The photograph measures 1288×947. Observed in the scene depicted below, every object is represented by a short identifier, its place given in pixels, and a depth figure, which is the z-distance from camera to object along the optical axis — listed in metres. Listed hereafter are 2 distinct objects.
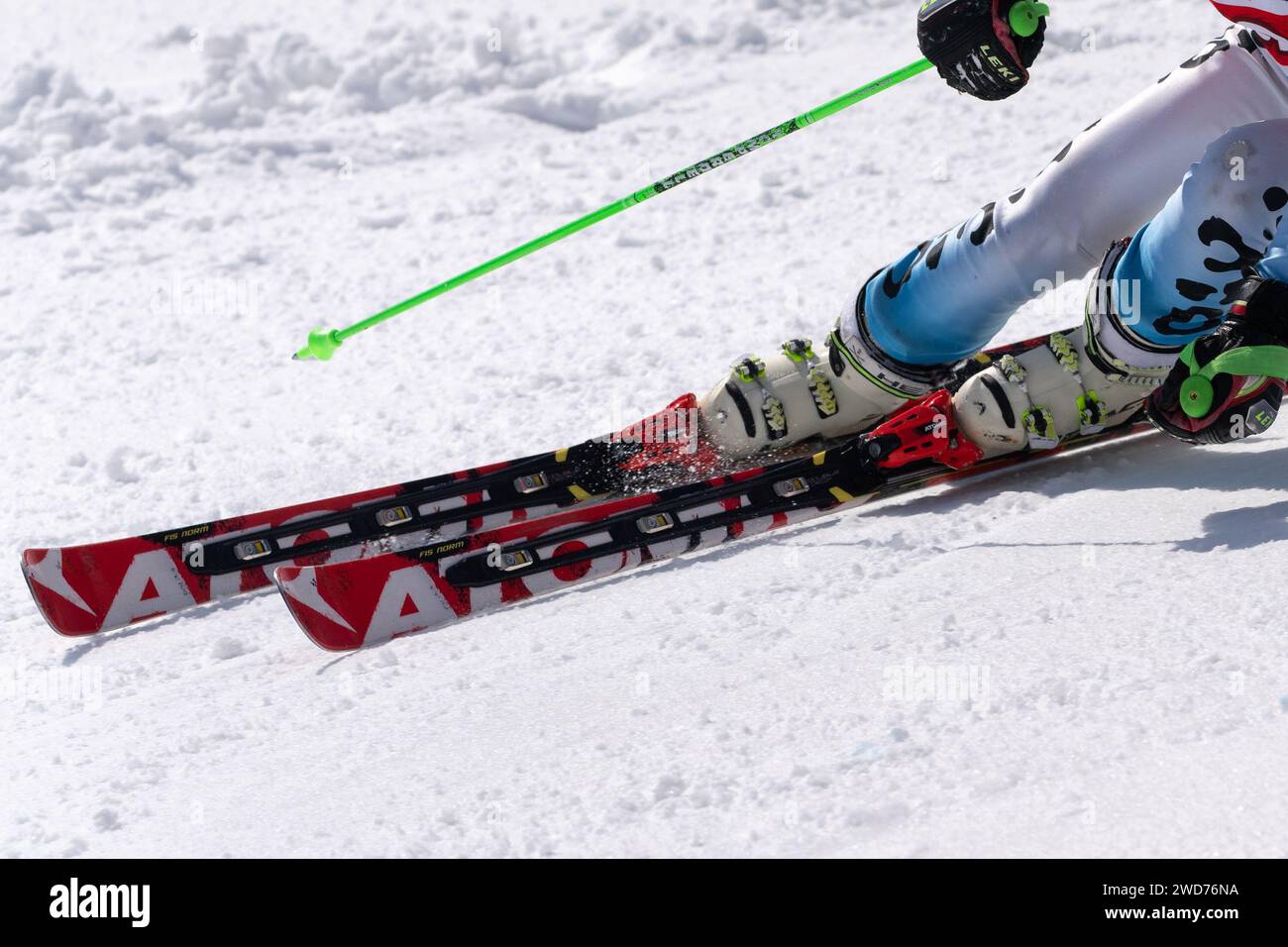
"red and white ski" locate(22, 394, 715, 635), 6.41
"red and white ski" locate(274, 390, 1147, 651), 5.70
